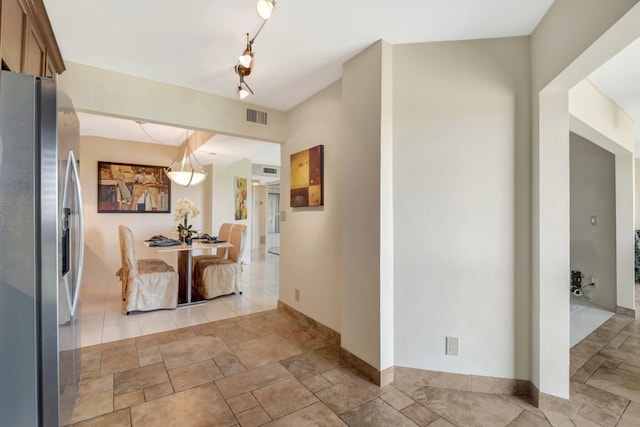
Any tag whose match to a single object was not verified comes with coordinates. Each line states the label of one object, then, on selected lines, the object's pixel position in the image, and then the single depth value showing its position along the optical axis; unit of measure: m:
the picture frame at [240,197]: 6.86
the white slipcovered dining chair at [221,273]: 4.12
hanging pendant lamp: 4.21
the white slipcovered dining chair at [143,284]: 3.47
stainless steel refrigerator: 1.08
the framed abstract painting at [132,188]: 5.11
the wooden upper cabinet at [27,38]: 1.33
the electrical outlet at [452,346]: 2.11
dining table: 3.93
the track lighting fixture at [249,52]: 1.47
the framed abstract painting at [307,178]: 2.95
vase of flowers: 4.50
